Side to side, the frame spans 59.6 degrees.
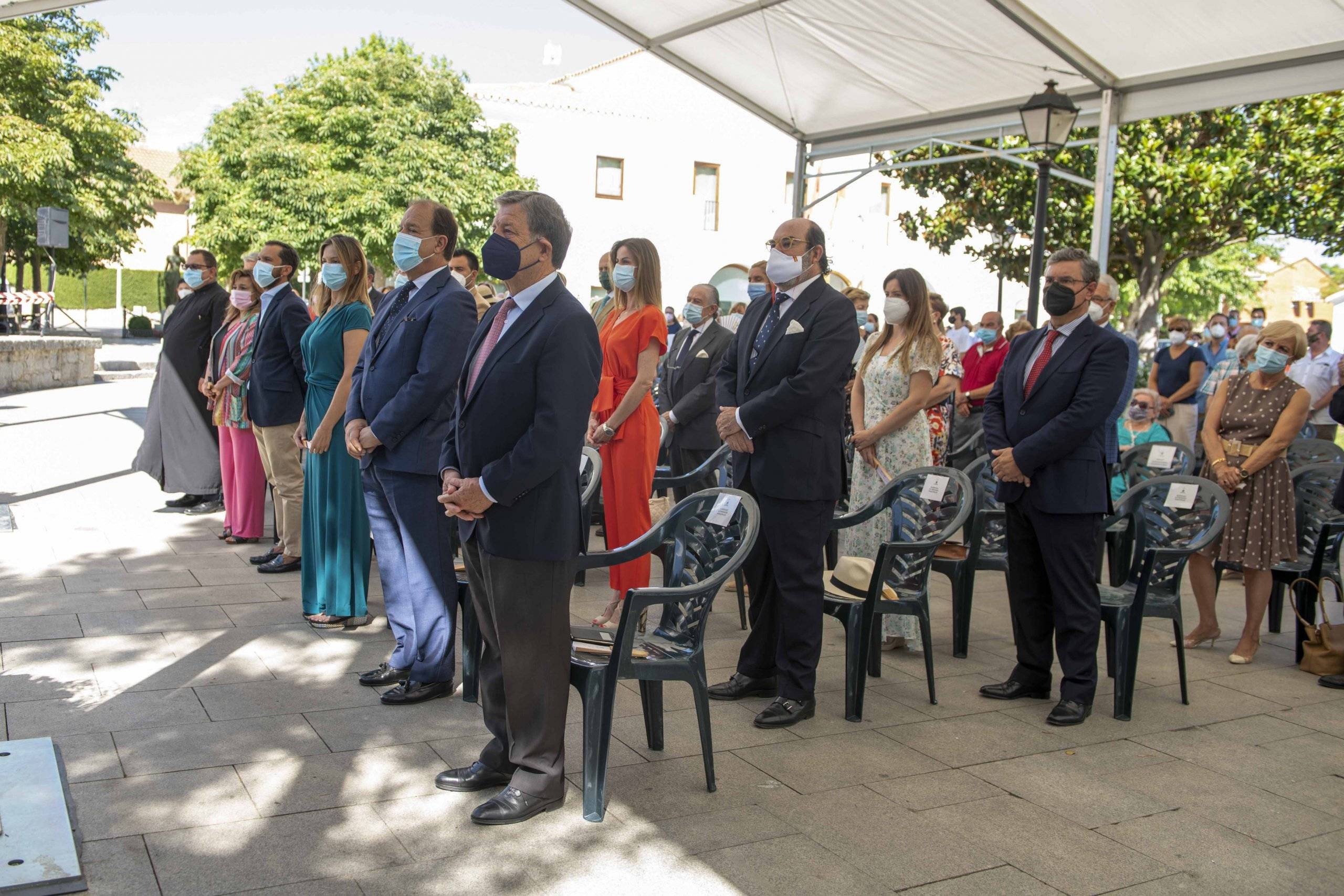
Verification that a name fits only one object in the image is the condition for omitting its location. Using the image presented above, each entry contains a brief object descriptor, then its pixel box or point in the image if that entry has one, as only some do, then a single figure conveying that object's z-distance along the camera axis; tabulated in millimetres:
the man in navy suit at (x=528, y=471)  3496
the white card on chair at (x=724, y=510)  4230
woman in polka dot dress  6020
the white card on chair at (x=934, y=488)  5328
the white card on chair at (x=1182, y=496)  5395
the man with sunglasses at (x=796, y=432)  4652
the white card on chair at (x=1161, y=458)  7016
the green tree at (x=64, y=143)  28656
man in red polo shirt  9539
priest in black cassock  8562
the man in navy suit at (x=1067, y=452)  4844
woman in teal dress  5617
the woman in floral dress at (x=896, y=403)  5938
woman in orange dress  5824
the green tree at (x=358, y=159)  31719
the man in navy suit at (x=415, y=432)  4617
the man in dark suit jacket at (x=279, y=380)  6719
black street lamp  9047
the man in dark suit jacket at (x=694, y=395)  7117
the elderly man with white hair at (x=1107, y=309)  6633
